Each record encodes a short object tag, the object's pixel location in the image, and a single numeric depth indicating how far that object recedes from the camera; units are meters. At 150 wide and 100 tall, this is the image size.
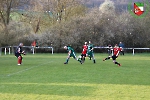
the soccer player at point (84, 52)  26.06
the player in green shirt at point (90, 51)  26.64
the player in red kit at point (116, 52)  23.36
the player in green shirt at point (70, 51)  24.79
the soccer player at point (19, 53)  24.06
